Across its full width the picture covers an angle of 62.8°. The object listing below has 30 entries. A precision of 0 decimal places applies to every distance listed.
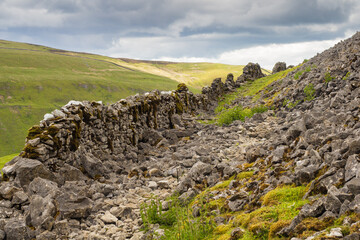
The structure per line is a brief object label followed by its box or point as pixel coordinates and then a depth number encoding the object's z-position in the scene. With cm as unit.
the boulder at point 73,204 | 1091
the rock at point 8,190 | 1090
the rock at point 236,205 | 952
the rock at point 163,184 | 1485
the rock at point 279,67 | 8361
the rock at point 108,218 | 1116
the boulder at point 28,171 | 1205
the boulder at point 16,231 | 920
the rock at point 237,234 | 726
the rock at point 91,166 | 1595
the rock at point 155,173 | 1669
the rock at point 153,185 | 1483
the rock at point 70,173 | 1424
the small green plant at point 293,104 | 2623
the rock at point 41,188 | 1147
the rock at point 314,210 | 641
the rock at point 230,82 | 6629
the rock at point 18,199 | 1083
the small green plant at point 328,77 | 2434
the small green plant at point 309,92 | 2468
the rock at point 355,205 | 573
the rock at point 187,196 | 1188
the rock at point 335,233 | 534
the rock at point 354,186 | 618
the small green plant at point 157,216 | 1066
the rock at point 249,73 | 7193
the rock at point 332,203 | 619
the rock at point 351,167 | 684
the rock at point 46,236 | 929
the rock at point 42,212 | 981
